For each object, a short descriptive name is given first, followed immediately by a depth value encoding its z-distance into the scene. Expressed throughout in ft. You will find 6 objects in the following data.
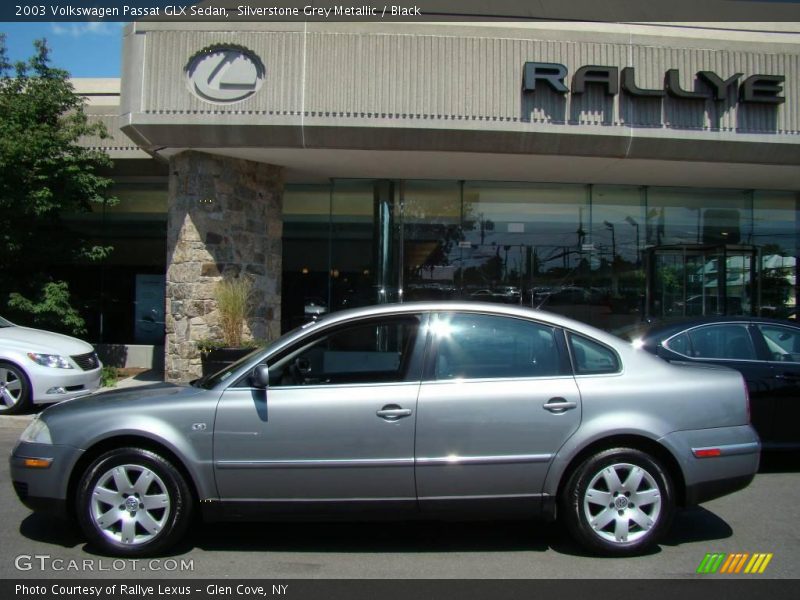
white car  28.96
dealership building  33.86
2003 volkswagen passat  13.75
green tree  36.50
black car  20.58
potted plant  33.37
